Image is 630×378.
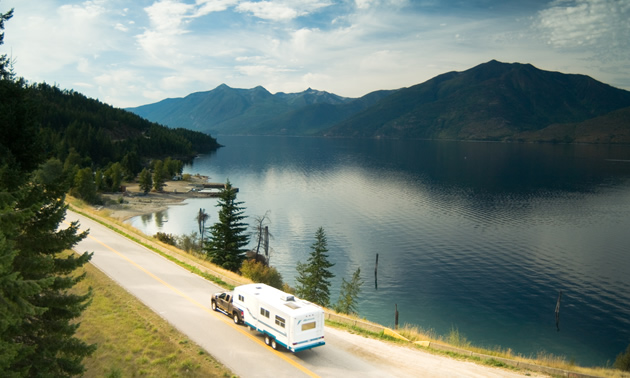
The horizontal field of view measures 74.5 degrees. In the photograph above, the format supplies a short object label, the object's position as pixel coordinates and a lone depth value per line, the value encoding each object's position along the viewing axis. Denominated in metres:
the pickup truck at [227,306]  26.08
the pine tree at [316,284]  50.03
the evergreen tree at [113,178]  113.94
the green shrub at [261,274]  47.47
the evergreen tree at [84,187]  88.62
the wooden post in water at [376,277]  61.73
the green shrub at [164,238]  57.26
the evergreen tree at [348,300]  49.03
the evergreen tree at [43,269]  12.68
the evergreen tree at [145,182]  118.19
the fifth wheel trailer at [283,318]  21.84
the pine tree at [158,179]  123.44
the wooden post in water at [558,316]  50.19
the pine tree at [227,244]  55.28
